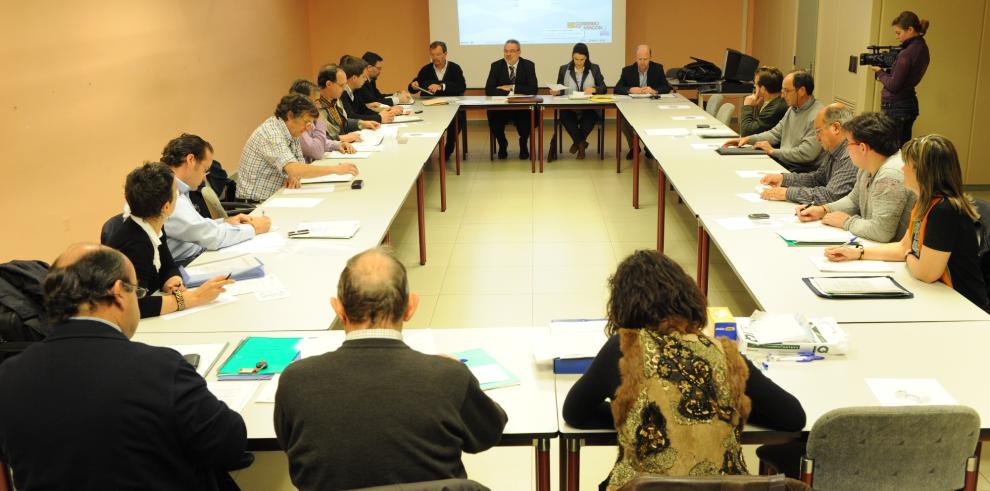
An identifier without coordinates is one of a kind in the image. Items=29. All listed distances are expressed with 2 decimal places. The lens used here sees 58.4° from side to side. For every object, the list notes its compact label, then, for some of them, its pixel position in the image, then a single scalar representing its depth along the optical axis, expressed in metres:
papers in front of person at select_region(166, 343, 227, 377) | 2.82
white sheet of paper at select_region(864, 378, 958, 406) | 2.48
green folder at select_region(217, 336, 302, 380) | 2.75
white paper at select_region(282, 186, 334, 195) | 5.29
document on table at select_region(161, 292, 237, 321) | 3.26
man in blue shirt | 3.98
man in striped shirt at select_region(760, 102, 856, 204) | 4.73
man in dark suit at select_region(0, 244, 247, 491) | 1.99
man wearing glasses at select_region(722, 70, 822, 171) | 5.91
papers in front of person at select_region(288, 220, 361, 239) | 4.23
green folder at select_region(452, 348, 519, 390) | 2.67
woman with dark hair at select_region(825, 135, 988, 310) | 3.31
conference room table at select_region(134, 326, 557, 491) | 2.42
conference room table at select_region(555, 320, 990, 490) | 2.42
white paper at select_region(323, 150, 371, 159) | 6.40
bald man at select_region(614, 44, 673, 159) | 10.00
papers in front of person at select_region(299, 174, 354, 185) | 5.51
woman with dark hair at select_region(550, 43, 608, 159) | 9.78
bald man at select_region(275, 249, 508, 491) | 1.92
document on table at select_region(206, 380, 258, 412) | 2.58
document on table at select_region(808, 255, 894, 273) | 3.56
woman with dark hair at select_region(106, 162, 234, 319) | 3.36
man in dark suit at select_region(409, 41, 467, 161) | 10.12
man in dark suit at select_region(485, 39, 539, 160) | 9.95
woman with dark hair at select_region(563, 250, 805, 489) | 2.11
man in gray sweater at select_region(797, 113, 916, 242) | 3.88
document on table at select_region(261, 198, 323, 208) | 4.93
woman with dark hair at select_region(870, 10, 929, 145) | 7.00
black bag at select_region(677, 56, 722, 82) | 10.37
